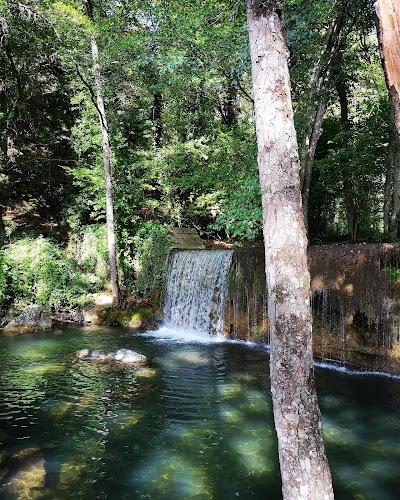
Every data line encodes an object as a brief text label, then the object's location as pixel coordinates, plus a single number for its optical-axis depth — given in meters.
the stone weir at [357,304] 7.23
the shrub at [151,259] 12.84
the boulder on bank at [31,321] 11.25
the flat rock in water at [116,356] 8.18
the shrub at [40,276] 12.38
